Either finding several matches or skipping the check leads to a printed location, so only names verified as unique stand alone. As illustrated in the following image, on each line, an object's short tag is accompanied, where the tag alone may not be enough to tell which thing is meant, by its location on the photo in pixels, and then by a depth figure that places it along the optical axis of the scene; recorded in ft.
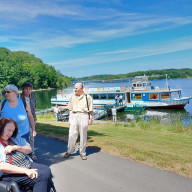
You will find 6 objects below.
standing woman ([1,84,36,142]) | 13.48
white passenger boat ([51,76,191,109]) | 109.60
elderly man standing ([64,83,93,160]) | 17.88
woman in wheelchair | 9.86
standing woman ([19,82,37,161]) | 16.81
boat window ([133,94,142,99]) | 115.83
